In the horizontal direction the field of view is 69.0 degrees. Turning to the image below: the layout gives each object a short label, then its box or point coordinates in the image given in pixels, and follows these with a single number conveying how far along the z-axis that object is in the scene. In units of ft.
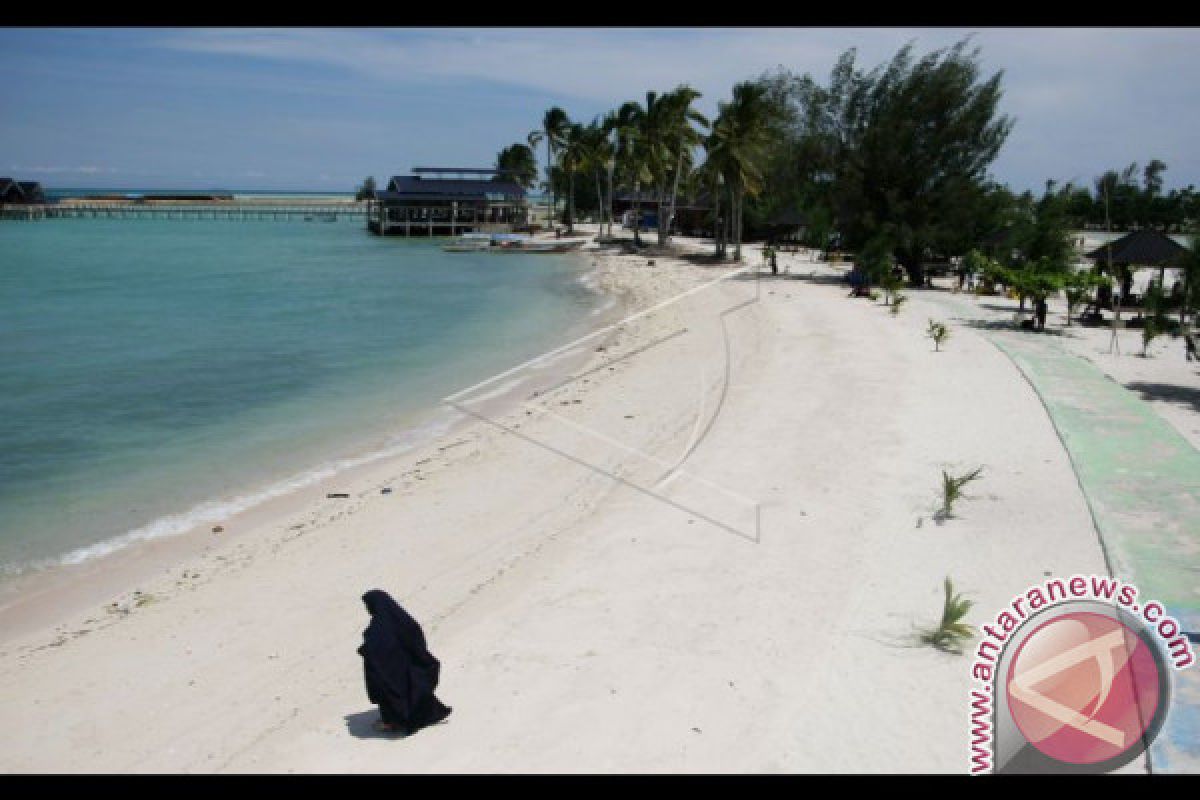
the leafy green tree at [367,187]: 428.97
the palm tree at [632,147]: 195.83
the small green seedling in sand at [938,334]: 65.16
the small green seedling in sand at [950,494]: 32.37
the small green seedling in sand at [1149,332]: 57.03
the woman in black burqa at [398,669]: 20.15
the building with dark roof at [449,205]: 279.90
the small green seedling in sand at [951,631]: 23.02
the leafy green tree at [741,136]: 145.48
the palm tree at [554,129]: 261.85
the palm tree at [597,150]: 239.09
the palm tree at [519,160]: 354.27
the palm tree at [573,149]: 253.24
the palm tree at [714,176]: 149.89
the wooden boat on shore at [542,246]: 223.51
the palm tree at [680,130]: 179.42
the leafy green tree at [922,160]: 111.34
